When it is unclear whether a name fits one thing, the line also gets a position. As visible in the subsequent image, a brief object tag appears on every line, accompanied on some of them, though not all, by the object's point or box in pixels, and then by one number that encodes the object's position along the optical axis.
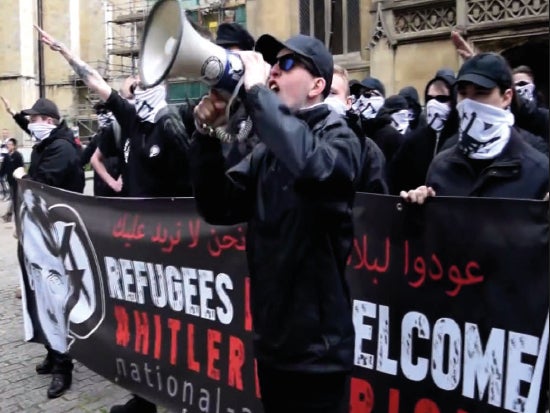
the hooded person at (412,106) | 6.32
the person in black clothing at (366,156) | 3.61
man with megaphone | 2.29
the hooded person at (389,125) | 5.76
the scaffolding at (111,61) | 34.47
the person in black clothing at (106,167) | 6.24
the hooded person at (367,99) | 6.22
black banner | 2.67
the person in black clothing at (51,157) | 5.33
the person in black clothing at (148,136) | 4.60
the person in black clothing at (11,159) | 19.00
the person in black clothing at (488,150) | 2.96
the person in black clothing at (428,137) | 4.62
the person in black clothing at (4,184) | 21.73
